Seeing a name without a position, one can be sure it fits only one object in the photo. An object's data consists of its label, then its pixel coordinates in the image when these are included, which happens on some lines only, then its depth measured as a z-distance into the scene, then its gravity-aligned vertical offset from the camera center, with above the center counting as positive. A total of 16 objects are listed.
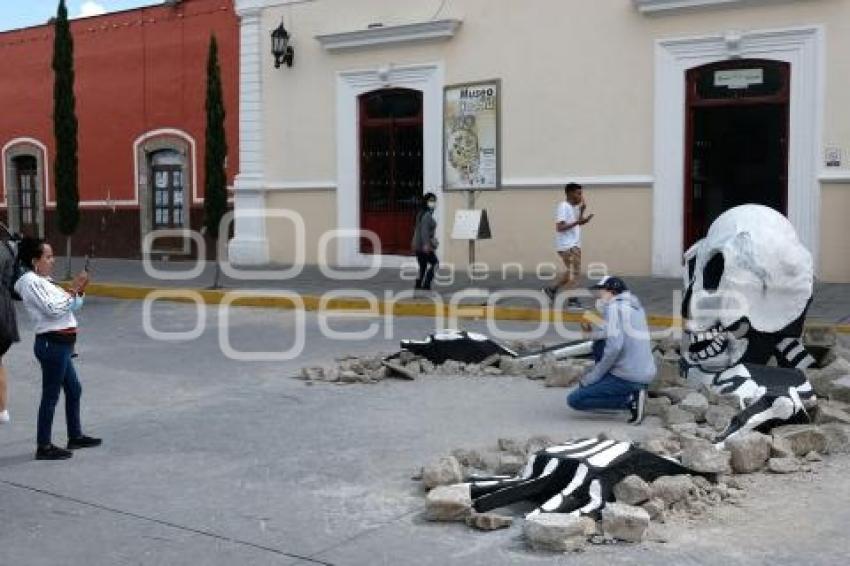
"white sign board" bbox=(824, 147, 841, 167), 15.02 +0.54
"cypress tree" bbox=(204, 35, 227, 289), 18.27 +0.83
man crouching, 7.41 -1.13
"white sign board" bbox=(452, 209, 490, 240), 16.31 -0.44
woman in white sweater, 6.61 -0.75
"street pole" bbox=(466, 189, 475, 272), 16.66 -0.13
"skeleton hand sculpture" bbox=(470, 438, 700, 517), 5.21 -1.41
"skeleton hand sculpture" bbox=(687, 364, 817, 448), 6.64 -1.30
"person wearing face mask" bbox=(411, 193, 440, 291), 15.41 -0.63
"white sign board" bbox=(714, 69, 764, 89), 15.77 +1.75
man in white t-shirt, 13.81 -0.44
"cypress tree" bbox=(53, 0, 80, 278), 19.31 +1.31
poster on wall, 17.16 +0.99
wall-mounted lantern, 20.42 +2.94
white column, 21.30 +0.88
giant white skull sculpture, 7.94 -0.71
